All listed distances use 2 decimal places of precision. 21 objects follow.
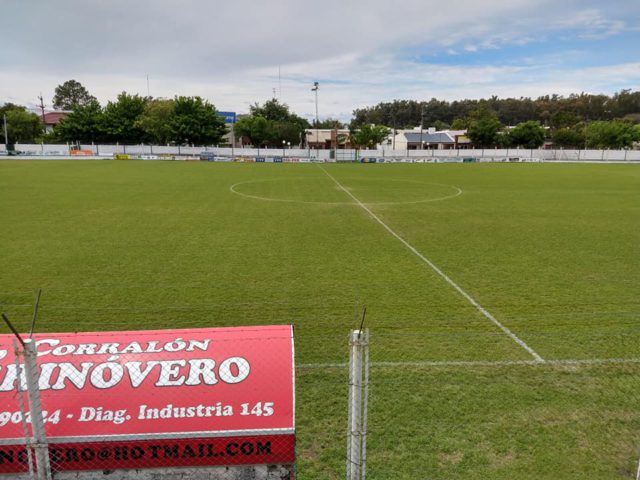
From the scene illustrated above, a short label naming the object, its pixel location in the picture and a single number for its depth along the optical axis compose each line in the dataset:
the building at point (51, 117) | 116.60
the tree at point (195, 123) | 74.00
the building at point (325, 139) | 103.06
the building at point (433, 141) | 101.88
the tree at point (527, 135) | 83.69
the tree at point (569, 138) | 91.38
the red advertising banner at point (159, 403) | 4.05
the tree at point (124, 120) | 76.31
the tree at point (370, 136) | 87.12
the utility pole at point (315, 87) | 72.94
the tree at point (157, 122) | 76.74
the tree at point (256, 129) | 86.88
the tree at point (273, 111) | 110.12
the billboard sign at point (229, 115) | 87.36
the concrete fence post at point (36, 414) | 3.71
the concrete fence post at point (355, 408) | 3.95
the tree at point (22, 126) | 80.88
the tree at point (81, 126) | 75.31
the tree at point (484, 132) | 85.25
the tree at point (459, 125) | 121.62
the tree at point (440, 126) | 146.00
